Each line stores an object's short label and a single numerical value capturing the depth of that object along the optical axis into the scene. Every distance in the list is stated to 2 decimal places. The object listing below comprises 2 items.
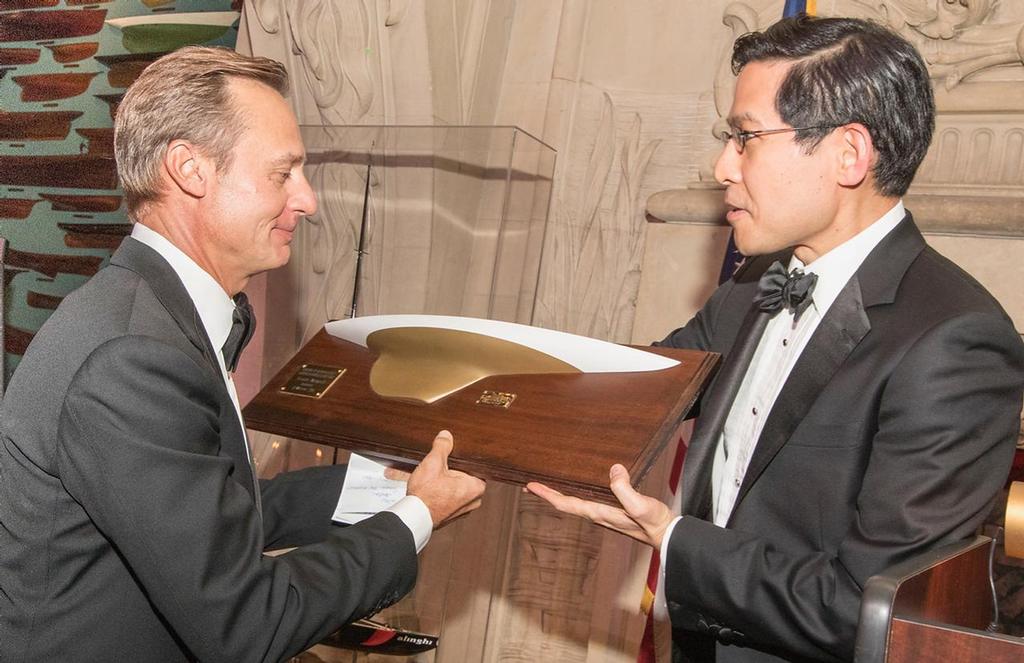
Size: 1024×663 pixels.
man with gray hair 1.62
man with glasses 1.77
